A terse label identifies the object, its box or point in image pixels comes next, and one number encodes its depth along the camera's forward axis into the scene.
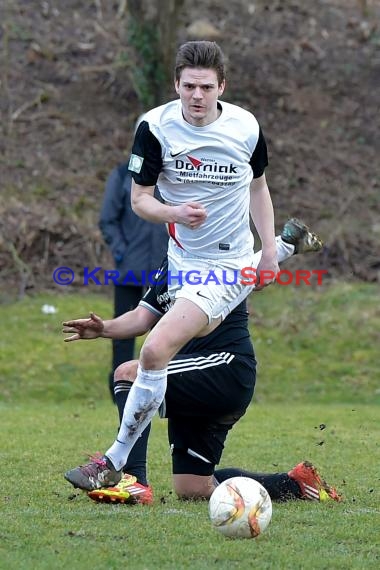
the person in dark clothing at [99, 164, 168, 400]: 22.66
